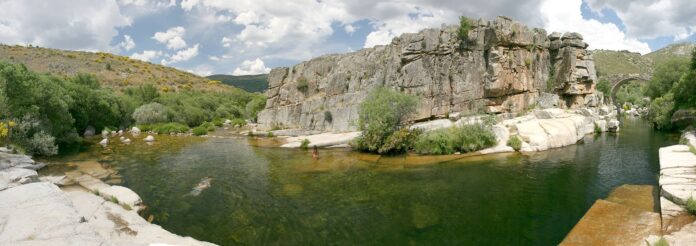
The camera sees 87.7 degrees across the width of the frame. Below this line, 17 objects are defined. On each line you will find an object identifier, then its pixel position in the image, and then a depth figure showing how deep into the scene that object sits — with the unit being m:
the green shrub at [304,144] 40.56
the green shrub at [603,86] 70.88
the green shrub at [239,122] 73.65
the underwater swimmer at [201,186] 21.86
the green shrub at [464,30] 42.62
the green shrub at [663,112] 43.62
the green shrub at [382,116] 34.56
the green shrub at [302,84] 57.82
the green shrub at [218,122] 74.76
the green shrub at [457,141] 32.00
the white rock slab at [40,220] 9.64
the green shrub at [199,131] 57.19
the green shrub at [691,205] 12.70
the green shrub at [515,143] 31.89
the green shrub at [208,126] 64.44
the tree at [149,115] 64.50
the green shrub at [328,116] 50.41
